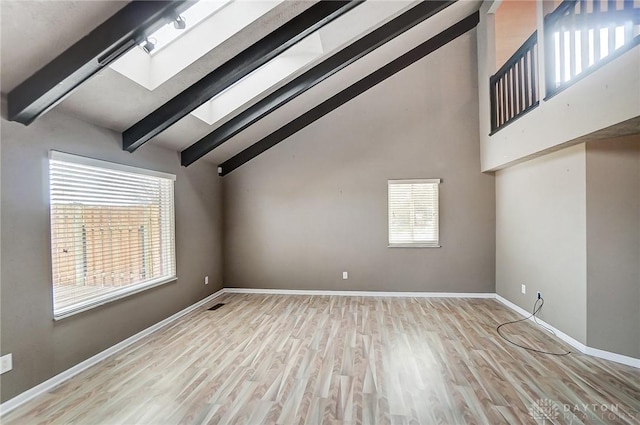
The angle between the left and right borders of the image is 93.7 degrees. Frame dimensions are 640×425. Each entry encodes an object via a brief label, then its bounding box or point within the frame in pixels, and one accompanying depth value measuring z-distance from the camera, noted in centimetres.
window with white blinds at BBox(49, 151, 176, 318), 267
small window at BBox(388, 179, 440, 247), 507
